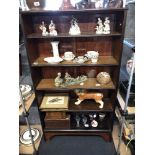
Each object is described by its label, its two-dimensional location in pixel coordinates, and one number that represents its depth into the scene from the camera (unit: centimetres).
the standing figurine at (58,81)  172
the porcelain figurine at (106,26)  155
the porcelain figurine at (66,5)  145
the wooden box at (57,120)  189
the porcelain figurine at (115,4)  135
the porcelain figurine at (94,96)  183
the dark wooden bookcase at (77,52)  151
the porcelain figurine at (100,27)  156
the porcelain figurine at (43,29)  159
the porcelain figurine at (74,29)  157
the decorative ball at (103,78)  168
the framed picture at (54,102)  179
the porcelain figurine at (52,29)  158
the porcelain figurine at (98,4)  143
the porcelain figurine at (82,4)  144
